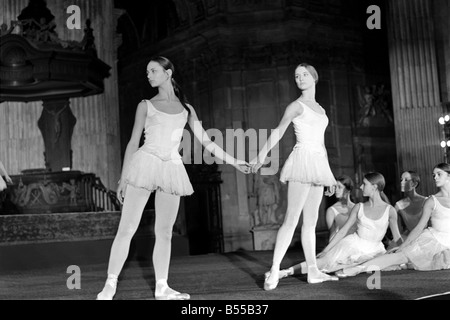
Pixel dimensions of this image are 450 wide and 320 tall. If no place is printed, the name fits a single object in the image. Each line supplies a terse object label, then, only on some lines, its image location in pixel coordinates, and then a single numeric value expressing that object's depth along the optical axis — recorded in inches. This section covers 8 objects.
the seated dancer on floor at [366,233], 347.9
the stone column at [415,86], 727.1
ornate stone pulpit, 561.6
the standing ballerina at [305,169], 280.4
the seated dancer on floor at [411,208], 403.1
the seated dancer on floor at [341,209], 407.5
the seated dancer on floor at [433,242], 336.2
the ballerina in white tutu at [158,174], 239.9
